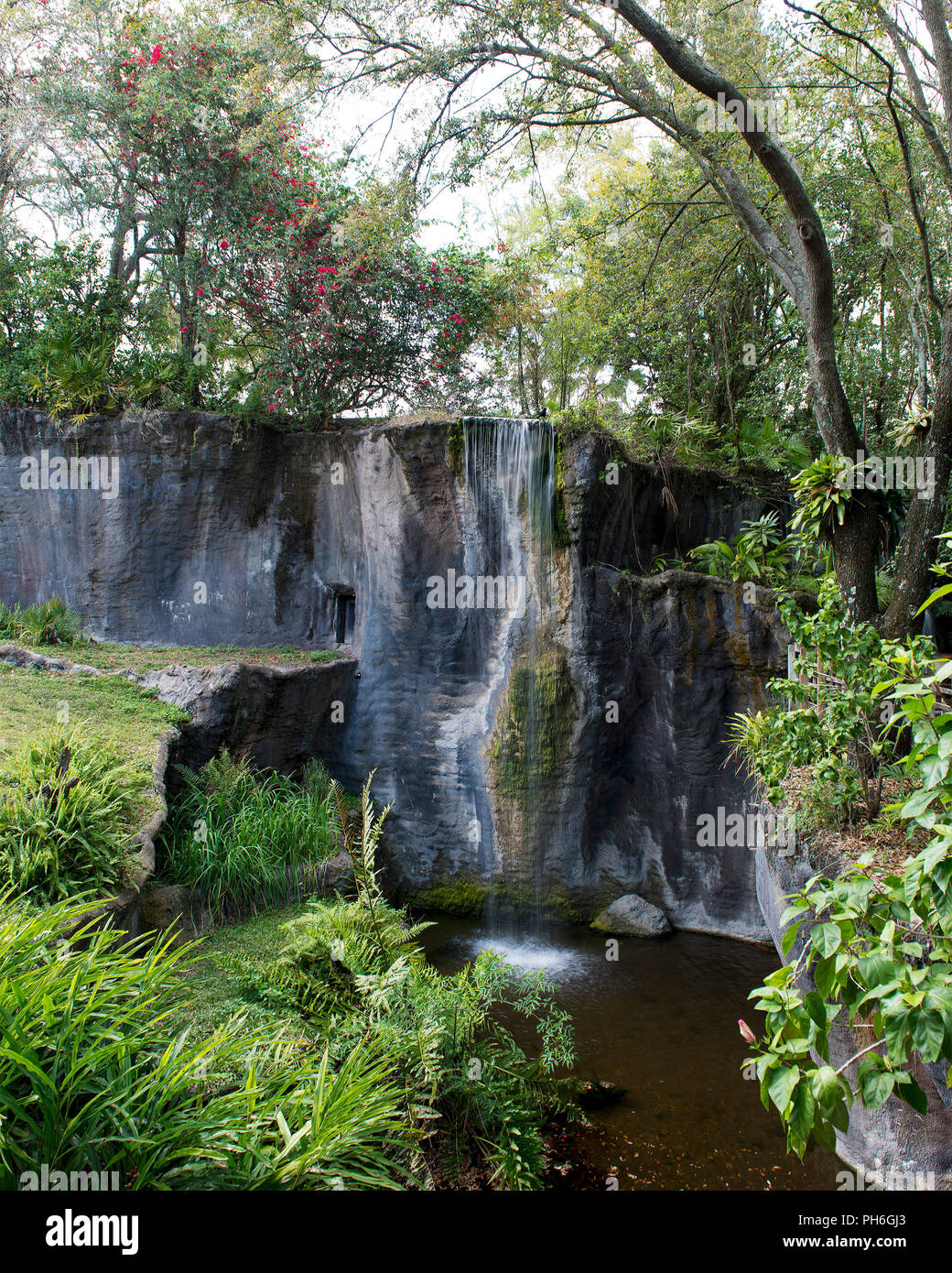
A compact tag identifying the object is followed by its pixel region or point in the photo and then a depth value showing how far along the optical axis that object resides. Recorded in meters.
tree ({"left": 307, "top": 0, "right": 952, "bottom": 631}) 5.99
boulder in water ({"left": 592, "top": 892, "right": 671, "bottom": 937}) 7.97
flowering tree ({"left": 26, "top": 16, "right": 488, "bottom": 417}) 9.42
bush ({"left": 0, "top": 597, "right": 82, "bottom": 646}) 8.89
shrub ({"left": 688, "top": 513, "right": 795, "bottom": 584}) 8.01
